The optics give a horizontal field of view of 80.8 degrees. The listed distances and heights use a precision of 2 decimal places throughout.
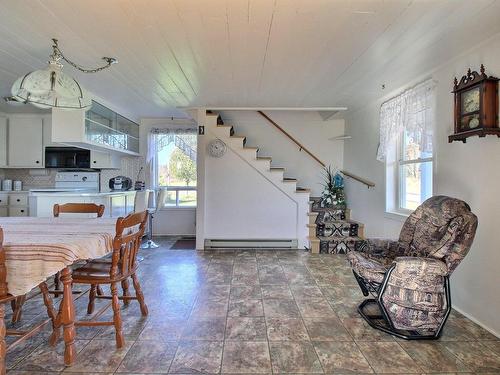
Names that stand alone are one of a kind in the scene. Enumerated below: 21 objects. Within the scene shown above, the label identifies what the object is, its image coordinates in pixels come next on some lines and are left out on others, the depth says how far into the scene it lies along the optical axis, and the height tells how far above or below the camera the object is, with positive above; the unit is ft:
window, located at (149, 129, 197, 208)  19.15 +0.84
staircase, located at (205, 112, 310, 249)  15.62 +0.93
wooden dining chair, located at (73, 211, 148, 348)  6.46 -1.99
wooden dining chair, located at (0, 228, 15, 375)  5.04 -2.00
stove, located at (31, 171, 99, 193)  17.17 +0.35
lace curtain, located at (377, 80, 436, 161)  9.88 +2.76
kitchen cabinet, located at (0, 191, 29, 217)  15.83 -0.95
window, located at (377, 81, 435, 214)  10.11 +1.71
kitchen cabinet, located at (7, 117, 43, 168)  16.60 +2.51
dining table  5.27 -1.24
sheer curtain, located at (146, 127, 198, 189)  18.62 +3.17
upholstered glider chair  6.82 -2.17
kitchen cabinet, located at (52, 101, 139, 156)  12.30 +2.72
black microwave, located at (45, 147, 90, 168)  16.38 +1.67
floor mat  15.81 -3.20
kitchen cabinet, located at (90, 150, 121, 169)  16.40 +1.57
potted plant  16.63 -0.23
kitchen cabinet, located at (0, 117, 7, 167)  16.43 +2.49
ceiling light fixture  7.04 +2.40
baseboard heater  15.70 -2.96
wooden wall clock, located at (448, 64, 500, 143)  7.30 +2.21
